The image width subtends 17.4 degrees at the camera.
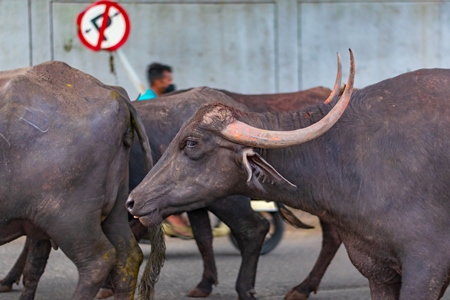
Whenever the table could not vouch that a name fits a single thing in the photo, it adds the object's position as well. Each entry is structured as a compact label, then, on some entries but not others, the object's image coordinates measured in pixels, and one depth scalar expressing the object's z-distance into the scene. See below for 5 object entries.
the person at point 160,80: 14.88
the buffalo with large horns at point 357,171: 7.88
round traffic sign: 15.18
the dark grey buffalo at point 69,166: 9.21
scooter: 14.68
